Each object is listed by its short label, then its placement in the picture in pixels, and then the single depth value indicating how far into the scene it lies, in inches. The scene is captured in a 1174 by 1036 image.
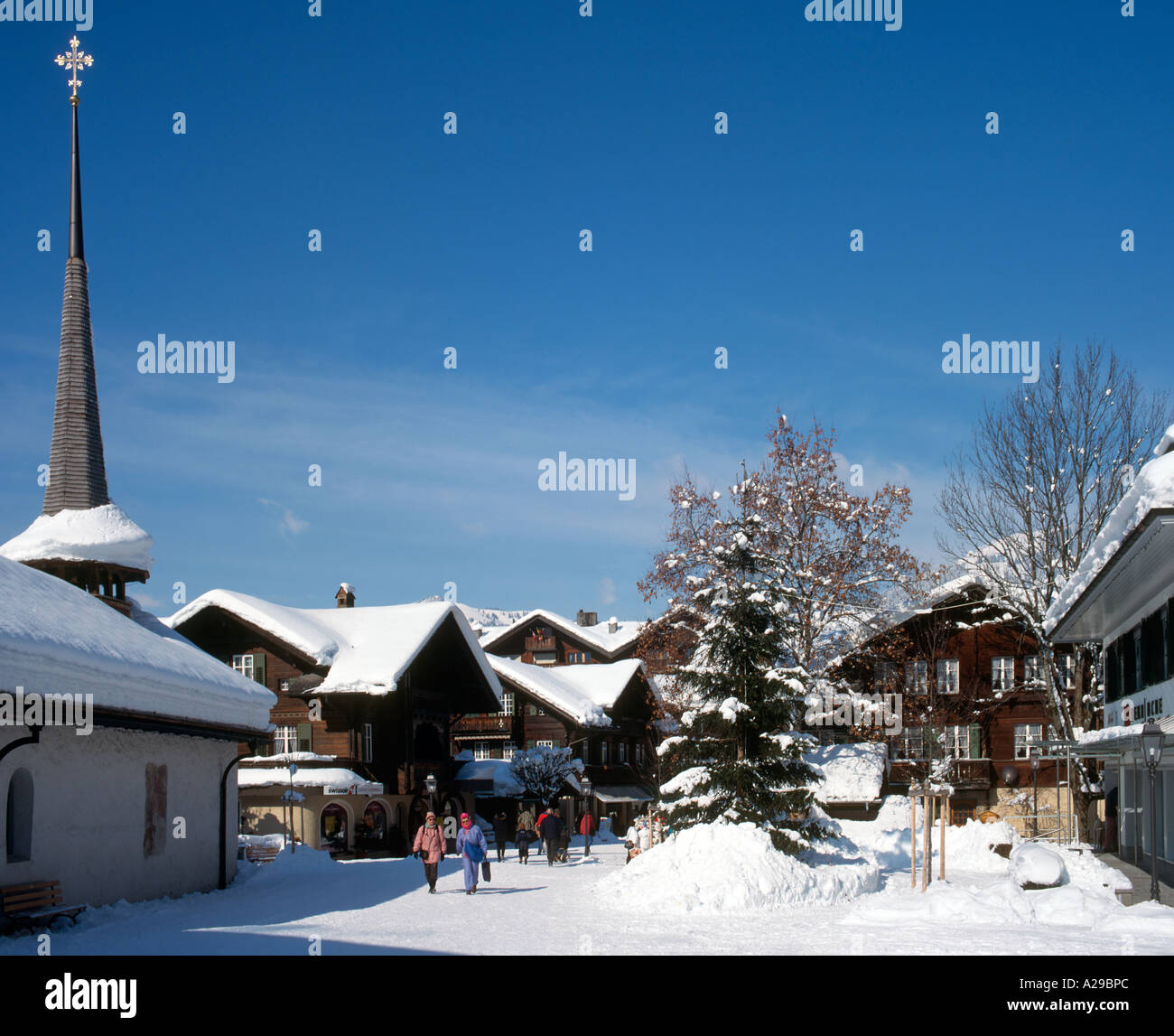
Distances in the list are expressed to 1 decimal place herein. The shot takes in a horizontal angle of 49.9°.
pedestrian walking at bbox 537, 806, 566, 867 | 1212.4
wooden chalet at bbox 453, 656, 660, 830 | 2212.1
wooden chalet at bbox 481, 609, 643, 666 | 2768.2
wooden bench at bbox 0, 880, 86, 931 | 632.4
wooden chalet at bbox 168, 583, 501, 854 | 1628.9
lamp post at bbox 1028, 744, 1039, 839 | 1609.3
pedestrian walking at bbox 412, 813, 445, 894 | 879.7
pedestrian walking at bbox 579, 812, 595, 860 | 1410.2
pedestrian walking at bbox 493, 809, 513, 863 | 1303.5
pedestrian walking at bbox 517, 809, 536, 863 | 1242.0
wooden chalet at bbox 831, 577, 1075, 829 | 1768.0
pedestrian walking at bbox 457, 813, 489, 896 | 880.9
